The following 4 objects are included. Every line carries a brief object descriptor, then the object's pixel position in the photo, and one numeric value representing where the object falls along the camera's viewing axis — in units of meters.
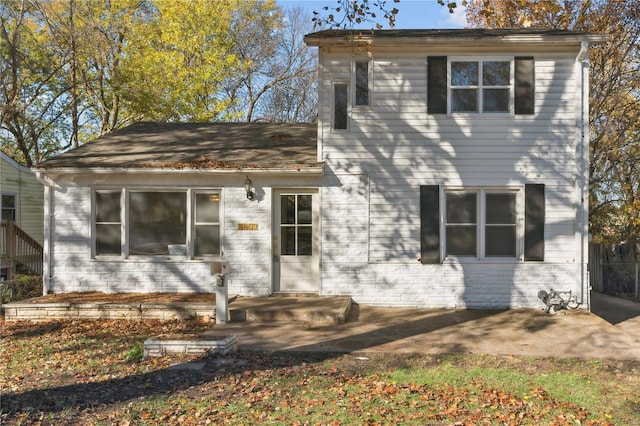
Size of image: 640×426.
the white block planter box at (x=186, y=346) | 6.98
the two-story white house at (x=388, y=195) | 10.45
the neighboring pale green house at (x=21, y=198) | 17.64
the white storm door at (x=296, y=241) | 10.91
